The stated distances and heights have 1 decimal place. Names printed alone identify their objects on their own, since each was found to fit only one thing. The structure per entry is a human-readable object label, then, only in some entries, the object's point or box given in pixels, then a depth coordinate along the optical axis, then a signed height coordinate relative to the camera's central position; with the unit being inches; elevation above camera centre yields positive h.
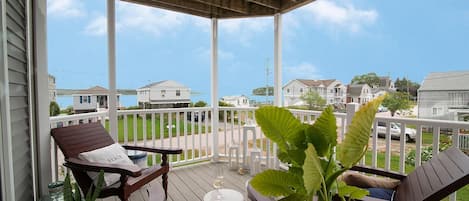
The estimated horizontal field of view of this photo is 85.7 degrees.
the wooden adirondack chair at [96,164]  84.4 -23.1
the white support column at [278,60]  165.3 +23.4
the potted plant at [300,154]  43.6 -10.2
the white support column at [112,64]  132.3 +17.3
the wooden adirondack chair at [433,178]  54.2 -21.0
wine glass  85.5 -31.9
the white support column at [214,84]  173.6 +8.4
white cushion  91.4 -23.0
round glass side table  84.4 -34.2
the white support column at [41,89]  81.2 +2.9
